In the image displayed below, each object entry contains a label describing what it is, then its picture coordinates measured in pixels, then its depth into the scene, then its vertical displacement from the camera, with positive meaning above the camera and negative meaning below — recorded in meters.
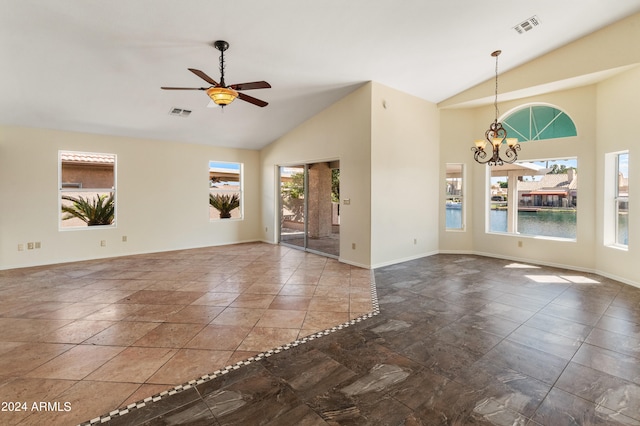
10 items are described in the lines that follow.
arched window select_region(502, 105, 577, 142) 5.56 +1.64
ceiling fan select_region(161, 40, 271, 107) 3.38 +1.37
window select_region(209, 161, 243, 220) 7.95 +0.47
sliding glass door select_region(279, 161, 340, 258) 7.44 +0.03
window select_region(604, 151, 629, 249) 4.90 +0.11
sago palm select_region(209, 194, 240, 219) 8.00 +0.13
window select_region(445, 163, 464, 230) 6.89 +0.19
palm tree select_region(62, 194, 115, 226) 6.14 -0.01
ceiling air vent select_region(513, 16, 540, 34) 3.95 +2.48
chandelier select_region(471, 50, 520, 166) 4.25 +0.96
